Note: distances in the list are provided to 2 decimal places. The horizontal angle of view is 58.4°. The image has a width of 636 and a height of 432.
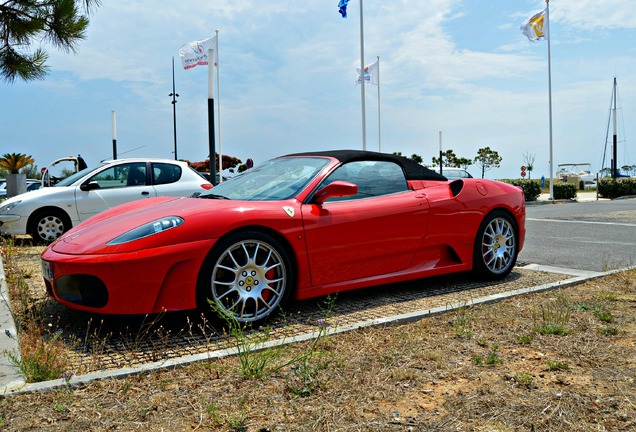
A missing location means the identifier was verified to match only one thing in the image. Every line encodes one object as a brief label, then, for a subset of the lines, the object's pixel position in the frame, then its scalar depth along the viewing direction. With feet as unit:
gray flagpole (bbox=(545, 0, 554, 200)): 91.89
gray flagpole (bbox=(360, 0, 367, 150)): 75.86
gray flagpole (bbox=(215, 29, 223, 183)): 82.84
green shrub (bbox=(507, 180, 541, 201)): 83.87
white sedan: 30.96
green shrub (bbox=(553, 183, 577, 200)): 88.69
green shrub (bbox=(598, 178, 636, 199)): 97.50
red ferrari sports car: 12.34
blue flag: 74.54
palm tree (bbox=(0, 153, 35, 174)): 67.72
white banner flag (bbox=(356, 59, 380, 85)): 100.53
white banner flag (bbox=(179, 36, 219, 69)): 80.02
